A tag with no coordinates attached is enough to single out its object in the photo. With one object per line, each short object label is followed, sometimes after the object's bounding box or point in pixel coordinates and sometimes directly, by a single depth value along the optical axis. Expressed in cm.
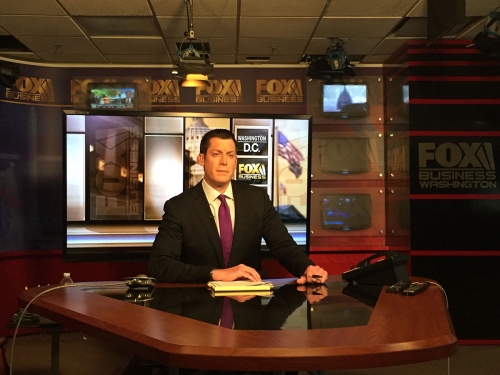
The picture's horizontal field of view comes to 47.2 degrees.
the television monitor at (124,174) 467
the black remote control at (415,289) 215
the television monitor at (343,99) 539
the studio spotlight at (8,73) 471
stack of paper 224
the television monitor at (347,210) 537
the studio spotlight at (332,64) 473
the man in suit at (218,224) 285
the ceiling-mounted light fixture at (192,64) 399
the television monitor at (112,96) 529
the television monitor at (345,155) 540
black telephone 239
